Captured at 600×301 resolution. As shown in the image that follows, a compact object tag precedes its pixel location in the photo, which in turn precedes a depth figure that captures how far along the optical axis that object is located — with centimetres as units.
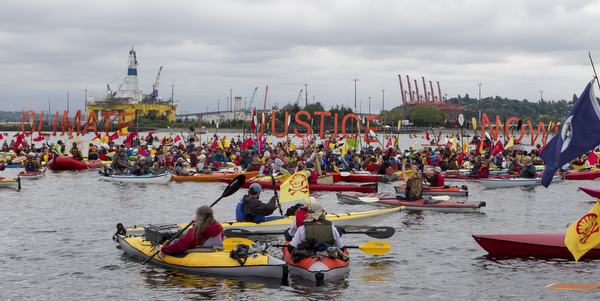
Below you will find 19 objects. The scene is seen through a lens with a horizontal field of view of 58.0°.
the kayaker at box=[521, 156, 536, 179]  2397
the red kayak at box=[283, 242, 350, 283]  945
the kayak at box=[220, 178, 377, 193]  2172
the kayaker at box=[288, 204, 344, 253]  988
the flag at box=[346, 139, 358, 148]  3325
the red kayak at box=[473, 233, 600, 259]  1159
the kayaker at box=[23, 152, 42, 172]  2783
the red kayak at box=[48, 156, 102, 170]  3156
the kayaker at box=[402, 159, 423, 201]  1734
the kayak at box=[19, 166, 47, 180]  2752
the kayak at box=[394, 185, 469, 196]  1981
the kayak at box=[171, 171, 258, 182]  2617
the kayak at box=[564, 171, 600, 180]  2775
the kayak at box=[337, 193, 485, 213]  1731
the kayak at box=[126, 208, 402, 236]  1289
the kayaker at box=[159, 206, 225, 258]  1000
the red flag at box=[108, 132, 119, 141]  4032
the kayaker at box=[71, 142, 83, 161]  3238
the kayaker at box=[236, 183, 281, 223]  1294
